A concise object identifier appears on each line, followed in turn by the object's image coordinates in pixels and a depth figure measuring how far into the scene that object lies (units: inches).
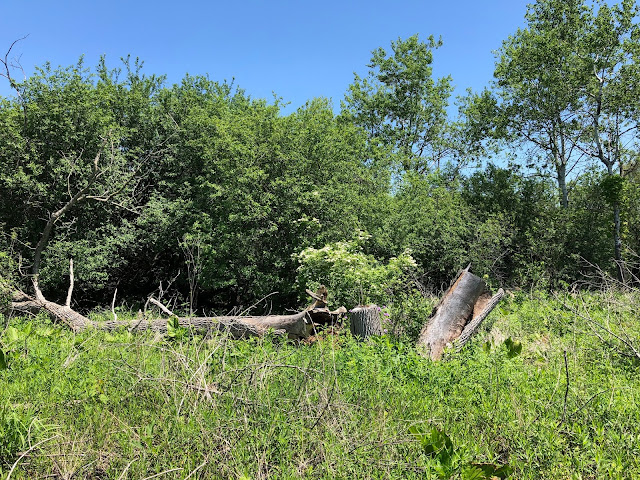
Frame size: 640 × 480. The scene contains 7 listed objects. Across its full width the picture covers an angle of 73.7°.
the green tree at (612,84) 660.1
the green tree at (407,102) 936.9
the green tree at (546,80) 688.4
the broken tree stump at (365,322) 216.1
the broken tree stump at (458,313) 220.1
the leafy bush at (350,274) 324.8
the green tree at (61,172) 437.7
